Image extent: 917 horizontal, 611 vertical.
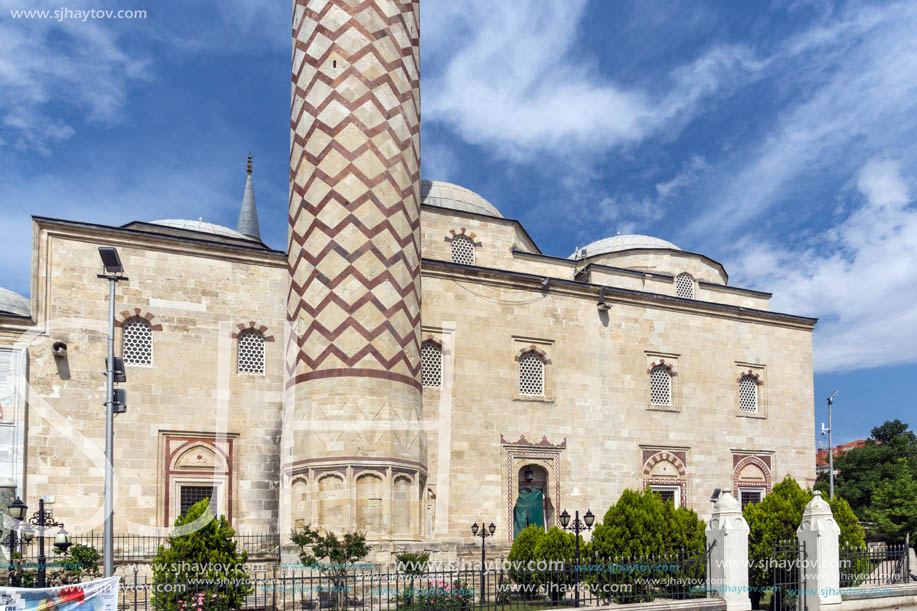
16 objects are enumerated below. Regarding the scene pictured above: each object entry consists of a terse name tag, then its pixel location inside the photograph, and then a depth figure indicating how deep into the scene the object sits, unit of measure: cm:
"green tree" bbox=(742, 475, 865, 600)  1470
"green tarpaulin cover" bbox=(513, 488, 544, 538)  1895
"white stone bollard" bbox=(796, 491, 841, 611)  1282
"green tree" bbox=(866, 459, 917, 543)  2203
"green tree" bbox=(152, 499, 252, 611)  1115
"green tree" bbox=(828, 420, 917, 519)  3525
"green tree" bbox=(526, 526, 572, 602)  1391
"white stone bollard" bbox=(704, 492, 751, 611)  1280
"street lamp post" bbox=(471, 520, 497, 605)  1648
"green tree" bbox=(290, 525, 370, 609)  1333
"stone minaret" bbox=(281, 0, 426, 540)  1512
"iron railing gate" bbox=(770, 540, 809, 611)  1305
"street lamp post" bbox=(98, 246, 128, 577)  1057
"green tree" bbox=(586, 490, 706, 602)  1448
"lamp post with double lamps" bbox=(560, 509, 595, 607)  1246
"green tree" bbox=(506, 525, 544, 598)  1467
